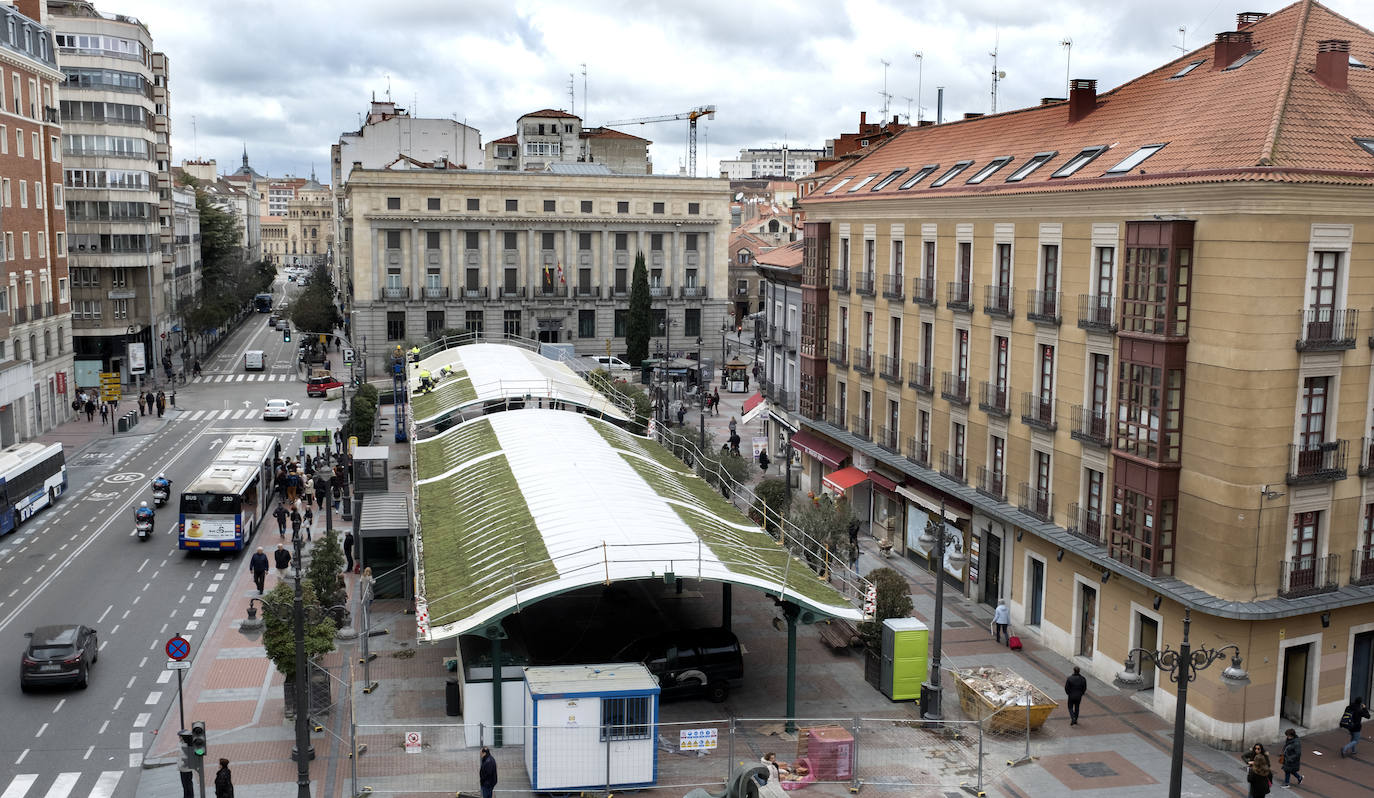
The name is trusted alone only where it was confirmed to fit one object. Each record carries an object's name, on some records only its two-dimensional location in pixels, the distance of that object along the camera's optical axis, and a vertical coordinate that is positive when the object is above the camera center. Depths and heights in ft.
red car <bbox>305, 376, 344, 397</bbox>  275.18 -33.10
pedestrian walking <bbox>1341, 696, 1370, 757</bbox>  85.97 -33.88
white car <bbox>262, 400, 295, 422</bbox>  238.89 -33.85
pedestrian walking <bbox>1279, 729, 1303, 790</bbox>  80.38 -34.05
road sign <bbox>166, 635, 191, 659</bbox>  79.46 -27.33
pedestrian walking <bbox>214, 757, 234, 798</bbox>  74.18 -33.80
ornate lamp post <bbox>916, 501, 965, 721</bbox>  87.92 -32.85
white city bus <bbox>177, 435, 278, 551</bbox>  138.21 -31.51
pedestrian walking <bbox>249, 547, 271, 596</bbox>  123.44 -33.89
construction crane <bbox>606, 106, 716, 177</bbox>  509.76 +54.14
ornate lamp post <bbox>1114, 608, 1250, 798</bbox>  64.28 -24.35
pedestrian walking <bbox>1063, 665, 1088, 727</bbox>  90.48 -33.46
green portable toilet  95.66 -33.05
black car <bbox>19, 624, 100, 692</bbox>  95.91 -33.96
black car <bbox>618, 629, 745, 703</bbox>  93.20 -32.91
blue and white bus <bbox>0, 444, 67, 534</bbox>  147.74 -31.67
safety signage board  84.28 -35.19
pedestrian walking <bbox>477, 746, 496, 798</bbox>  74.59 -33.16
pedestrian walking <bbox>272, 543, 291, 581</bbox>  131.34 -35.00
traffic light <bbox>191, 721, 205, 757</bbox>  72.84 -30.57
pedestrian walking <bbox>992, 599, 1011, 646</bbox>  110.52 -34.72
